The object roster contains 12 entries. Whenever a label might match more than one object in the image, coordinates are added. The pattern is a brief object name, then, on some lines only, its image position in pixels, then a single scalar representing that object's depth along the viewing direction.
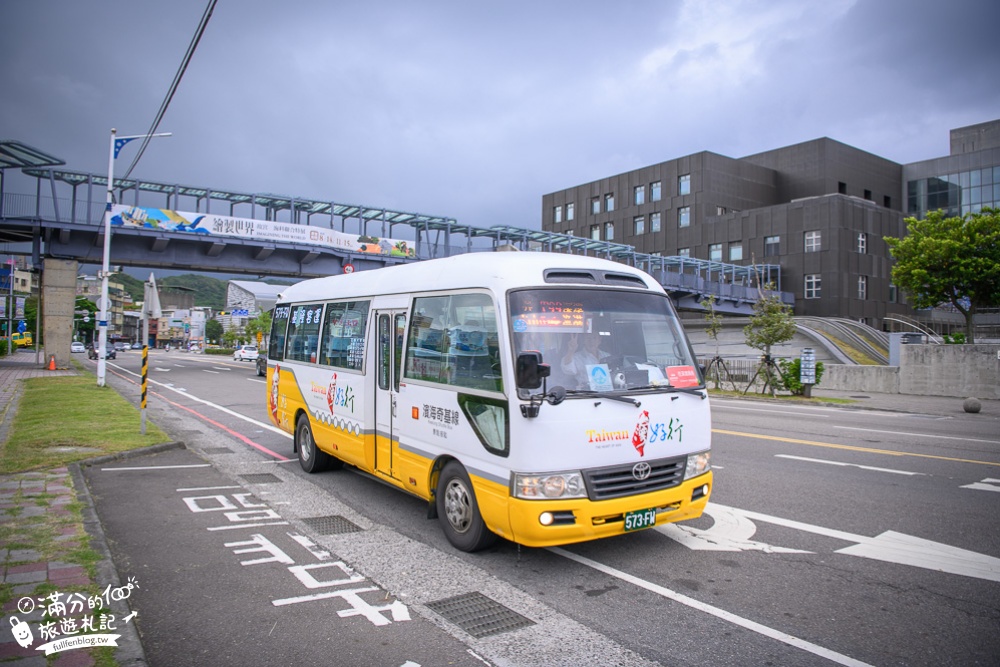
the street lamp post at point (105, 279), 21.84
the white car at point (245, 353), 55.38
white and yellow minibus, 5.00
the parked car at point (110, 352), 53.59
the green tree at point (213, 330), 130.50
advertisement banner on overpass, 31.33
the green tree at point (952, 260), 32.91
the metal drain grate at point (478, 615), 4.28
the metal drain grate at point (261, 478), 8.71
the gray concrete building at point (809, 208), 54.97
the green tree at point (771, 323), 23.73
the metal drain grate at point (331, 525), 6.44
